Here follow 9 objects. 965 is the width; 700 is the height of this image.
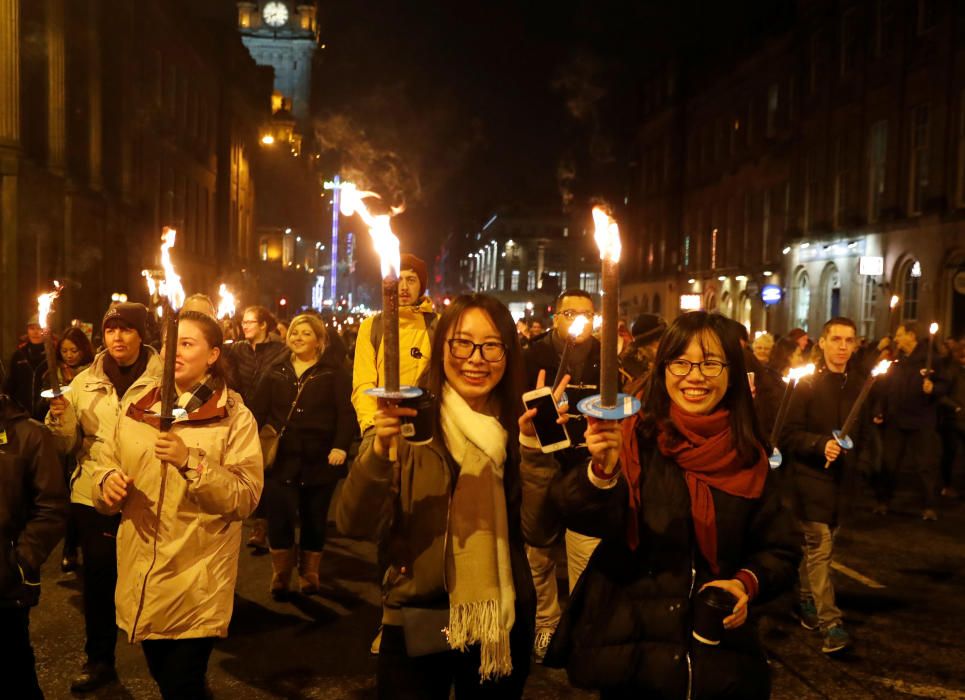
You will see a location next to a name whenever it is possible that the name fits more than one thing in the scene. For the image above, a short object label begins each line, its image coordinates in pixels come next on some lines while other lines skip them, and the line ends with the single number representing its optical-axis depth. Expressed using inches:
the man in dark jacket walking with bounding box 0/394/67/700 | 148.1
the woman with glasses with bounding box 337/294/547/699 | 124.0
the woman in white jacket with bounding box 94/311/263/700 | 155.1
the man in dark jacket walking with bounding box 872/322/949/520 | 441.4
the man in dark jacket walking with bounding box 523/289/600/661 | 221.9
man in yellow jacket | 218.2
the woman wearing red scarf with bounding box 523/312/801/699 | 117.7
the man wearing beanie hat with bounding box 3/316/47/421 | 362.6
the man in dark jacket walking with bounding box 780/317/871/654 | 242.2
